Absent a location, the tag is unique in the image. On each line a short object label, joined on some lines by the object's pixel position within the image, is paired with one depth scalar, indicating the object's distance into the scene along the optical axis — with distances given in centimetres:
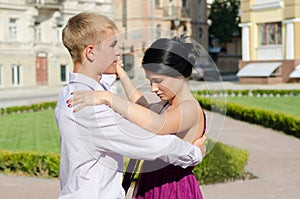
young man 214
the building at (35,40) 2914
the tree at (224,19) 4697
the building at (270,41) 2752
